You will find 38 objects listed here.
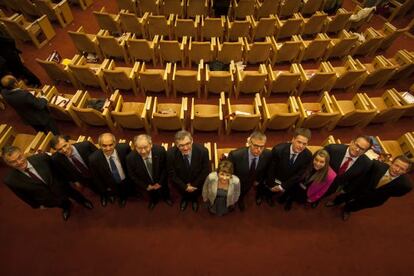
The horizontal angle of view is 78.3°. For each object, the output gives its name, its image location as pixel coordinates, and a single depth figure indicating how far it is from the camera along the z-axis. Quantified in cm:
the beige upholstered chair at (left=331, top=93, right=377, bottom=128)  356
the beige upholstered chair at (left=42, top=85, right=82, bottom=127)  350
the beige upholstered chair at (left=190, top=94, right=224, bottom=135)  342
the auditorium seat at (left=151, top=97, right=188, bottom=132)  339
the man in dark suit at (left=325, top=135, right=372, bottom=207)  243
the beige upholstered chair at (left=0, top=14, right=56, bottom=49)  470
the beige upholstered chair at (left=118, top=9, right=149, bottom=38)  474
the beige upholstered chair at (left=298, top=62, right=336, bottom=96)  399
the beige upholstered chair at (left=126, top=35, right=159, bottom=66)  430
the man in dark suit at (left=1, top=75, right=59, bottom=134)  303
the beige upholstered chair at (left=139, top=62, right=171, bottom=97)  385
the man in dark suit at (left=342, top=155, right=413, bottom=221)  230
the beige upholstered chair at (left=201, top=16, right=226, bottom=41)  476
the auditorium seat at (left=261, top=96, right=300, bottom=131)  344
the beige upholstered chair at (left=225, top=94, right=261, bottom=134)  346
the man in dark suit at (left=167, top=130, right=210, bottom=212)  232
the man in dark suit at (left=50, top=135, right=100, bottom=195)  232
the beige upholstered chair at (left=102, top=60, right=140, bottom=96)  383
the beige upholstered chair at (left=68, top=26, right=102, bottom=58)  434
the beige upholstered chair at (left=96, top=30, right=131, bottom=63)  432
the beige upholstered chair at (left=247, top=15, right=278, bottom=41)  487
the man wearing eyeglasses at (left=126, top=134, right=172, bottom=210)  231
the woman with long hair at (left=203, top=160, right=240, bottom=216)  229
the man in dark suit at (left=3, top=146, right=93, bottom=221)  216
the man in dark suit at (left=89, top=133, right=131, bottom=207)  238
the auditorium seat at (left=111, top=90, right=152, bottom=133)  336
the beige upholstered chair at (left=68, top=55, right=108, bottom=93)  389
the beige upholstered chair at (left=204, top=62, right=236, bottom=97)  393
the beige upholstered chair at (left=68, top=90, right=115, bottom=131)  336
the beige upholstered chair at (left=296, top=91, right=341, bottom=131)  353
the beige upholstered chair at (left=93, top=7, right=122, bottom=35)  477
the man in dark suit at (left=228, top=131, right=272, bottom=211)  232
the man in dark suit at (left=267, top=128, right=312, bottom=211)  237
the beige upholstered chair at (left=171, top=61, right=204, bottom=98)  385
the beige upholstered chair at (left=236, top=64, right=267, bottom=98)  388
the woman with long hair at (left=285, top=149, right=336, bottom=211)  240
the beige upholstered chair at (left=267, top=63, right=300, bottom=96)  394
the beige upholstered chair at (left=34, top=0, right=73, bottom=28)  513
